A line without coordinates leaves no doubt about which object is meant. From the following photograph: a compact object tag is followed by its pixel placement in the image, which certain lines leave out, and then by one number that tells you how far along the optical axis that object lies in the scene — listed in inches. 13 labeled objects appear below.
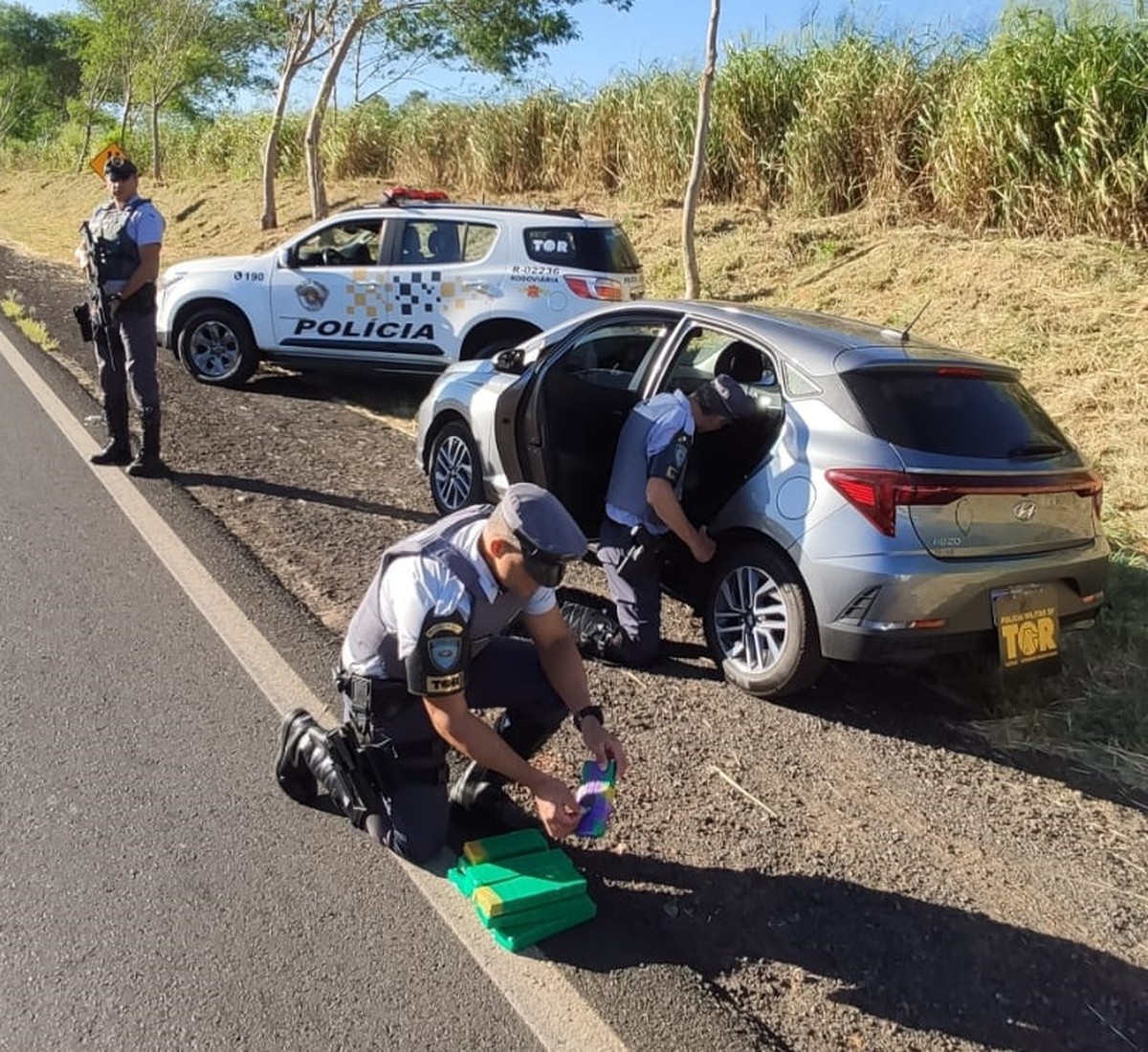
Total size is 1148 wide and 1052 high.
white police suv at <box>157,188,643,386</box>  357.7
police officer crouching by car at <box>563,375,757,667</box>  175.8
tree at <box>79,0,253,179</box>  1098.1
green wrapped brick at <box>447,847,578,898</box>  114.3
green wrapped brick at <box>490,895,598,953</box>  109.5
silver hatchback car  153.8
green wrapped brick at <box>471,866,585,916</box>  108.7
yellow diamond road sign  538.4
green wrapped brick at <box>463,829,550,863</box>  118.7
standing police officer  254.4
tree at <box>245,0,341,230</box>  788.6
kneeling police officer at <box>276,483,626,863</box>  106.7
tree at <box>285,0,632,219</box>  745.6
